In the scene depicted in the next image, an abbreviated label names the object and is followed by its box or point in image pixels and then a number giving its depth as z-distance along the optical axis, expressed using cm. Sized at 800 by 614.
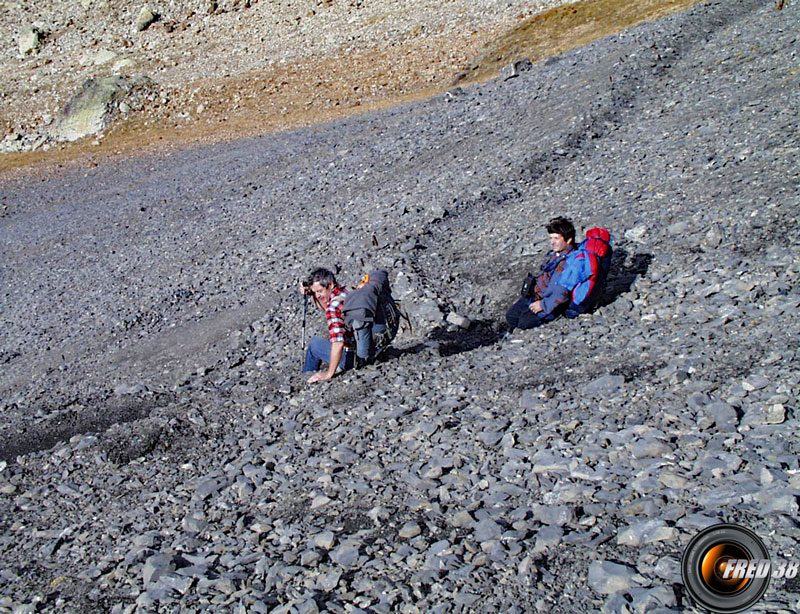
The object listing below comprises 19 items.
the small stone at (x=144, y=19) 4203
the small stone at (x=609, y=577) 420
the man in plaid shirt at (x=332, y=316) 793
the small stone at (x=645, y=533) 454
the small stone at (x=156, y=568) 509
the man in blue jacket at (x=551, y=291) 867
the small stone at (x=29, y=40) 4191
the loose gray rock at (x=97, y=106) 2927
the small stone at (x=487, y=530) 493
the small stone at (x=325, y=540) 520
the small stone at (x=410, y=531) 516
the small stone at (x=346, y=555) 494
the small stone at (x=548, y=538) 469
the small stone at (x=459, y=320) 950
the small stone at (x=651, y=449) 550
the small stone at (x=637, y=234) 1040
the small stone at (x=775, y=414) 551
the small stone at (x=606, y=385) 676
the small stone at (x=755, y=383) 604
